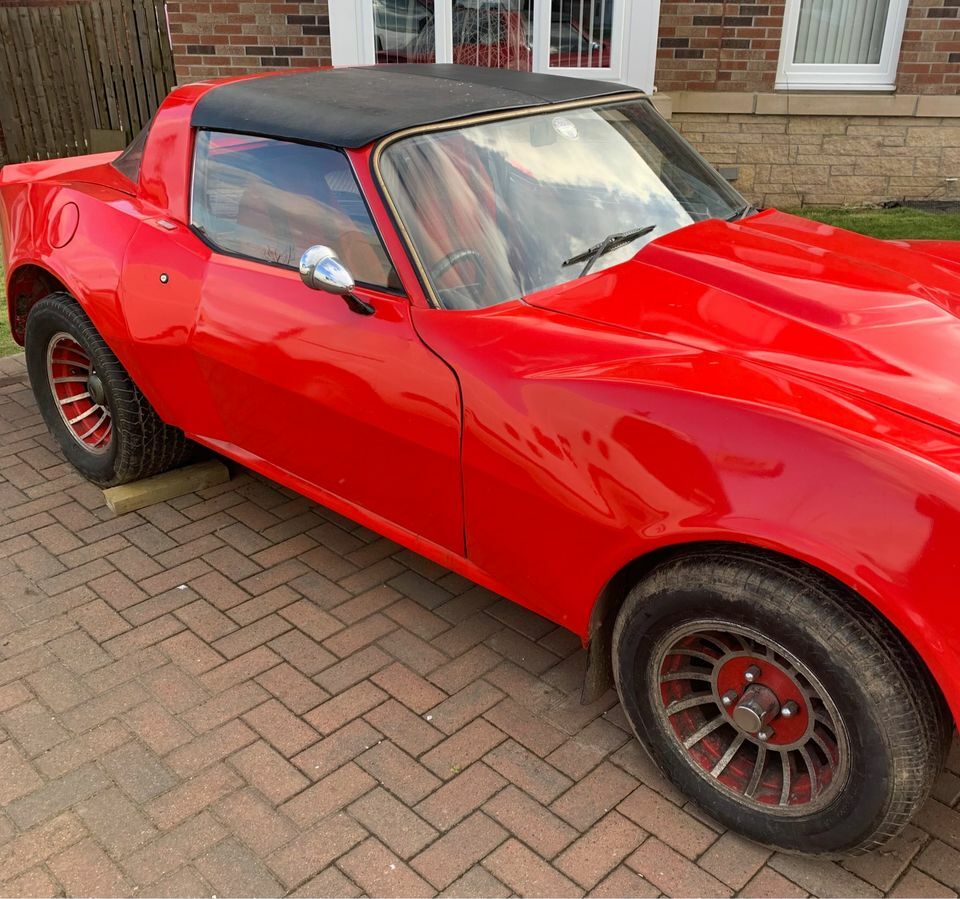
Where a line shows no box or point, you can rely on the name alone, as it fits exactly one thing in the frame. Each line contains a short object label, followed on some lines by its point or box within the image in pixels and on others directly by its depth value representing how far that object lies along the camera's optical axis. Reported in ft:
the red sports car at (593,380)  6.39
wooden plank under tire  12.61
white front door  25.13
